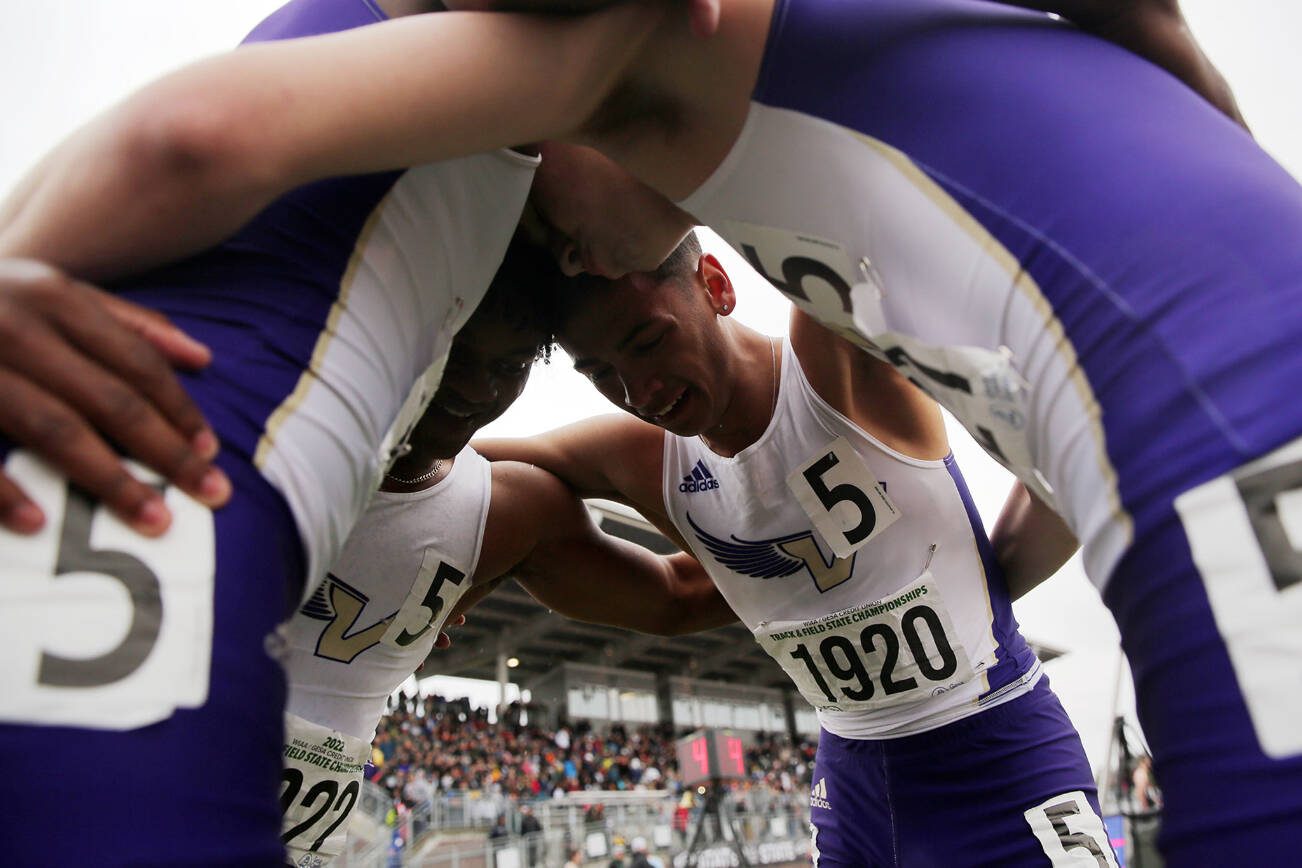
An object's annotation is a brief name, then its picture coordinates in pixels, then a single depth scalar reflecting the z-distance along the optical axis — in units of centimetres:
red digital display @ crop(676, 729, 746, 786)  942
